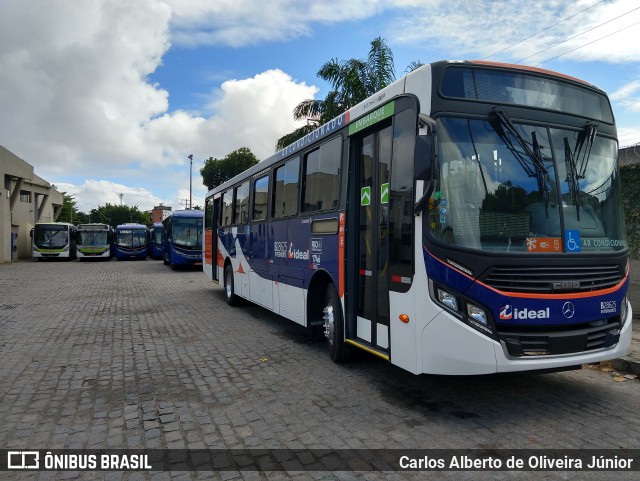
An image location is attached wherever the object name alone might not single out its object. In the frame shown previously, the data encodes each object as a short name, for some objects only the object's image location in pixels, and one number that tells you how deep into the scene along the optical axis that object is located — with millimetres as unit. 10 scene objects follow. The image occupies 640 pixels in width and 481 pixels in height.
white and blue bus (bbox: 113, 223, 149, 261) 37438
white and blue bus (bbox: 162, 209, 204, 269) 24875
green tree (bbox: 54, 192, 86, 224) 77462
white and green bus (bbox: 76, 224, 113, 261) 35094
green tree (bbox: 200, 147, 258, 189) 55062
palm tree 17422
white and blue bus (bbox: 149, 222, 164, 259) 39469
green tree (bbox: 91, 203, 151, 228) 109250
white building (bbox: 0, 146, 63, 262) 33438
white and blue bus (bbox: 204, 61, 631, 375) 4312
